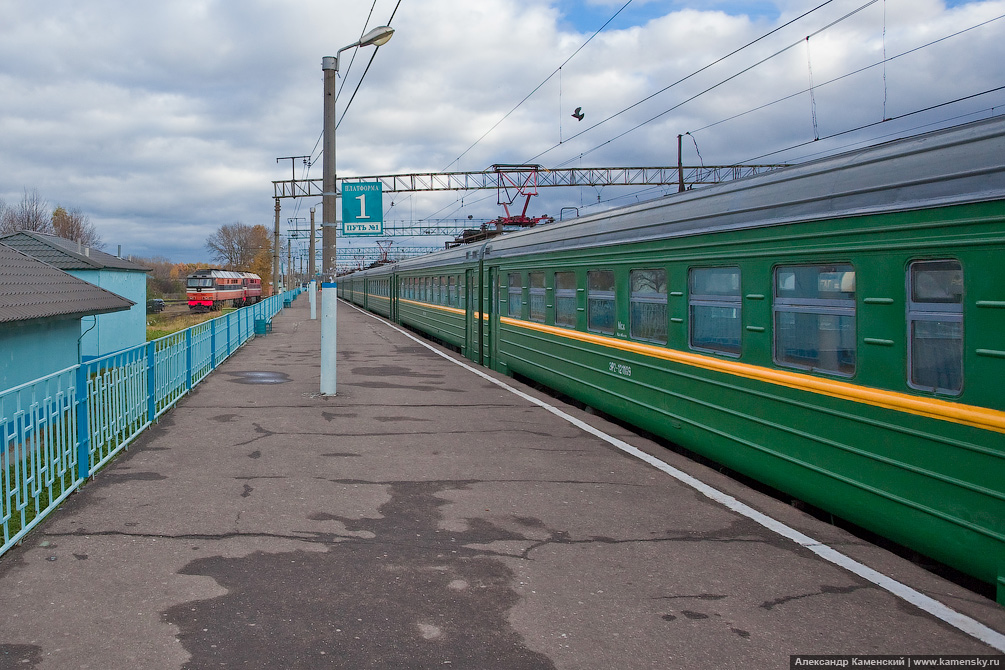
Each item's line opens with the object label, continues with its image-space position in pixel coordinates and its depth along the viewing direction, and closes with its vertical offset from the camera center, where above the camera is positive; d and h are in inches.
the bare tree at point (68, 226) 2714.1 +274.7
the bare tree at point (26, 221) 2393.0 +261.4
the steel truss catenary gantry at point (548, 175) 1244.5 +209.6
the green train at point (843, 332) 178.5 -7.9
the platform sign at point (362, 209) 594.5 +71.7
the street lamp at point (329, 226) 501.0 +52.8
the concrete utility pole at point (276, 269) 1941.4 +93.9
